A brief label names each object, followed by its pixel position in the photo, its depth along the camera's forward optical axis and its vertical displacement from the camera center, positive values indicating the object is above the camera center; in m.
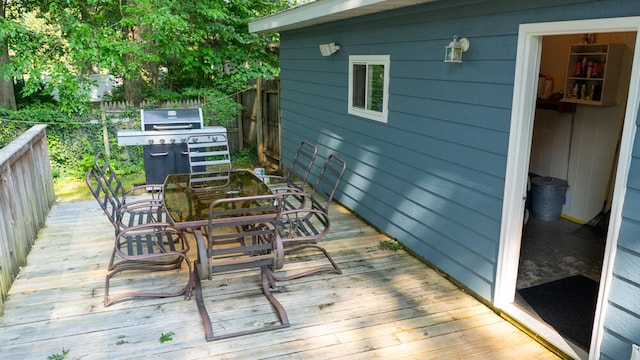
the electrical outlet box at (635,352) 2.19 -1.30
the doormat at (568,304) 2.85 -1.55
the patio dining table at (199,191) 3.00 -0.92
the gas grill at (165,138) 5.79 -0.83
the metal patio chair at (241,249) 2.77 -1.07
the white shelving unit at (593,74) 4.25 -0.06
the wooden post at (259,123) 8.62 -0.99
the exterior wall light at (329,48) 5.36 +0.22
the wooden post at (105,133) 7.55 -1.01
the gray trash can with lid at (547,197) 4.76 -1.29
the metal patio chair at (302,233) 3.42 -1.21
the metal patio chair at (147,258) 3.17 -1.48
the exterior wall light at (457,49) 3.32 +0.13
